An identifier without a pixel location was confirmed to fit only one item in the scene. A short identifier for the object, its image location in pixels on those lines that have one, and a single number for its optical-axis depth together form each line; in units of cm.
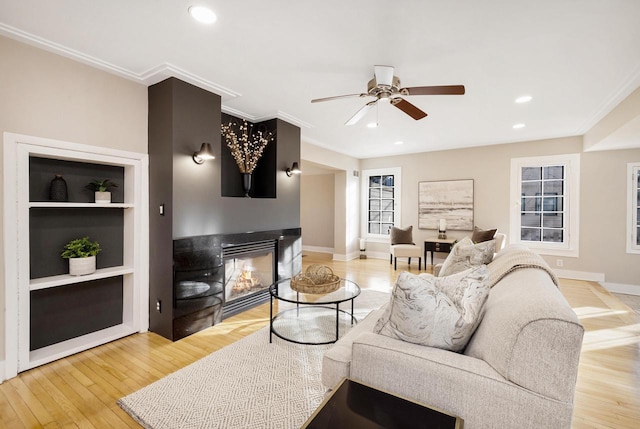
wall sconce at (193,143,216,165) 297
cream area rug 176
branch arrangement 372
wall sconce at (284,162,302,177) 436
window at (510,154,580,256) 513
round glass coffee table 274
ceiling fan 236
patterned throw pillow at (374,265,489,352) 132
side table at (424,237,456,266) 572
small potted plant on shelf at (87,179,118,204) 273
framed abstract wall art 602
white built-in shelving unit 219
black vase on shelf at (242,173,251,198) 381
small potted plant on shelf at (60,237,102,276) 253
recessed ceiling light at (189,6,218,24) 191
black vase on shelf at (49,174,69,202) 248
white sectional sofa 102
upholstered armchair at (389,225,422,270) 592
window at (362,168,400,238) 696
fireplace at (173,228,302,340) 289
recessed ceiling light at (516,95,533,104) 336
